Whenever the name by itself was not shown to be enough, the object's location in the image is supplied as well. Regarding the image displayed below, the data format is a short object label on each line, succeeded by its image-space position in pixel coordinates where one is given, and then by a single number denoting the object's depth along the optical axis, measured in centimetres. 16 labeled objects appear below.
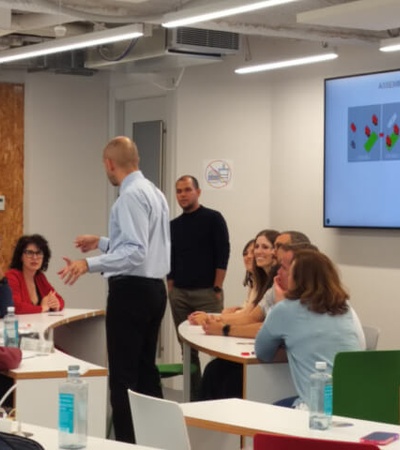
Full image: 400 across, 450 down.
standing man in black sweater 863
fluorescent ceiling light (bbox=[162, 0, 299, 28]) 573
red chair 303
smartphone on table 362
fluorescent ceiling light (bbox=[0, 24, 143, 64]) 692
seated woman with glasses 764
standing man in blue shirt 583
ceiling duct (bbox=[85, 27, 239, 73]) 827
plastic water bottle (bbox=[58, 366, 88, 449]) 344
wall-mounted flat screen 820
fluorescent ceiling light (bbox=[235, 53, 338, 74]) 805
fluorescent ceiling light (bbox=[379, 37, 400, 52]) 745
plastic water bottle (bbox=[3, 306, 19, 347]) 568
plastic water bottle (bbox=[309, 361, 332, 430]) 383
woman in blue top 515
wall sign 954
